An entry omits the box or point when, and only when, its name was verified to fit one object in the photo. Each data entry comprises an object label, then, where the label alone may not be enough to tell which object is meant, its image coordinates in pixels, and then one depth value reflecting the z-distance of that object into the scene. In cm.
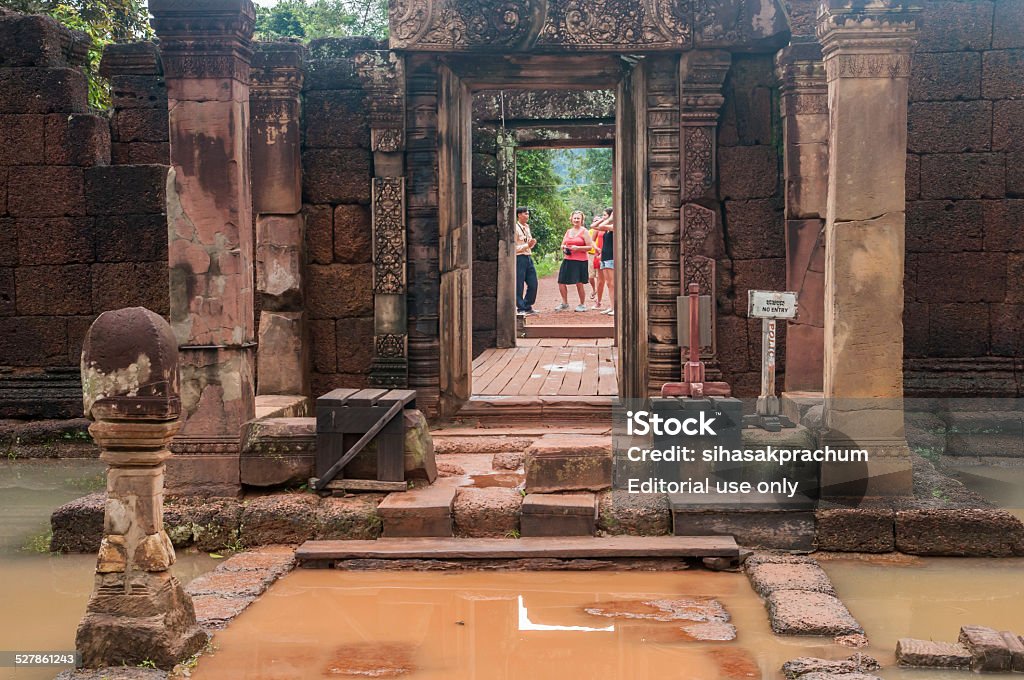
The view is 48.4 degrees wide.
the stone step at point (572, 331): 1580
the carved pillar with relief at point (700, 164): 858
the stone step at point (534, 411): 898
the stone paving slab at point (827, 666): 446
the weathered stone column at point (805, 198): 845
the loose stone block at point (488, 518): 657
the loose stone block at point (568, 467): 680
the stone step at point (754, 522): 653
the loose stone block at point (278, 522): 673
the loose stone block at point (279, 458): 701
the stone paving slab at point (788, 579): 558
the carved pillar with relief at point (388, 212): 873
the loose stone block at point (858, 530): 649
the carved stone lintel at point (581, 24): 850
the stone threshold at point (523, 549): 617
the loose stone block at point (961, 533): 640
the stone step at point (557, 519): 653
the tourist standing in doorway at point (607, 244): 1803
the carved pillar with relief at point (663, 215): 863
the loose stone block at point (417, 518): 655
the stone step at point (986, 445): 894
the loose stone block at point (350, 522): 663
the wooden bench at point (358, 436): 688
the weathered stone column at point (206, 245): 698
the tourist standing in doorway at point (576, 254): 1792
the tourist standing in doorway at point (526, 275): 1730
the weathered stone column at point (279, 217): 881
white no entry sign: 727
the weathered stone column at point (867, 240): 665
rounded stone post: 462
